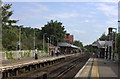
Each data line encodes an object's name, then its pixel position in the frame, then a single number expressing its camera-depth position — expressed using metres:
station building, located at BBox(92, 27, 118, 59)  58.88
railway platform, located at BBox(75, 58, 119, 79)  16.39
